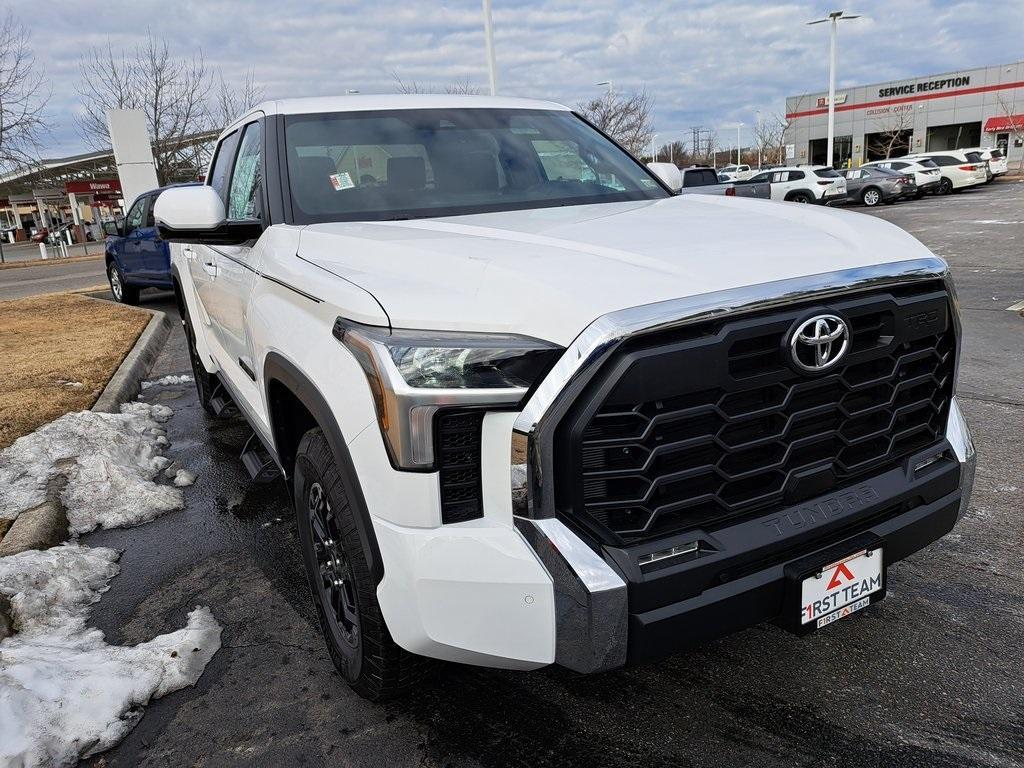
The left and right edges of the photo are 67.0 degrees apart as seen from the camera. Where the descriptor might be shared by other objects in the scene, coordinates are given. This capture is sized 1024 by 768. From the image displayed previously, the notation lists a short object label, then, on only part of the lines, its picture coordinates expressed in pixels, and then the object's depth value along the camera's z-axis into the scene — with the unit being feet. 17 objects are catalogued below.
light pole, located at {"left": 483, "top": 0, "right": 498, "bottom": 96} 54.54
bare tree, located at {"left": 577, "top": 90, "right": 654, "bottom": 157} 114.32
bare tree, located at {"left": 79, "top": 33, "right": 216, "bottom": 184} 100.22
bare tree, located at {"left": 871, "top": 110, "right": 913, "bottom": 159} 177.72
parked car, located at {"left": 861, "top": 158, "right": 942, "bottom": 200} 96.24
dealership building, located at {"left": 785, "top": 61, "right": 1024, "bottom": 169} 166.91
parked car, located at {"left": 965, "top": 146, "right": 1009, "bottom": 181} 106.93
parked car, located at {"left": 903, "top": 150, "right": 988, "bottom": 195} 101.04
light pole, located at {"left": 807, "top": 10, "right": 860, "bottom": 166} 122.01
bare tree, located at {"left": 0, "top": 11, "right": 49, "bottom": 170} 84.79
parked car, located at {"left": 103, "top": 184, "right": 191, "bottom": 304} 38.19
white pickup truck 5.92
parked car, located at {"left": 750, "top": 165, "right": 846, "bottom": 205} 84.64
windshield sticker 10.33
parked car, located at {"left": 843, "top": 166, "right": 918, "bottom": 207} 90.48
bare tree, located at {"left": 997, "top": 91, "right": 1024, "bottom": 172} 159.08
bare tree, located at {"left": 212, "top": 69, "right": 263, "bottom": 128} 104.83
